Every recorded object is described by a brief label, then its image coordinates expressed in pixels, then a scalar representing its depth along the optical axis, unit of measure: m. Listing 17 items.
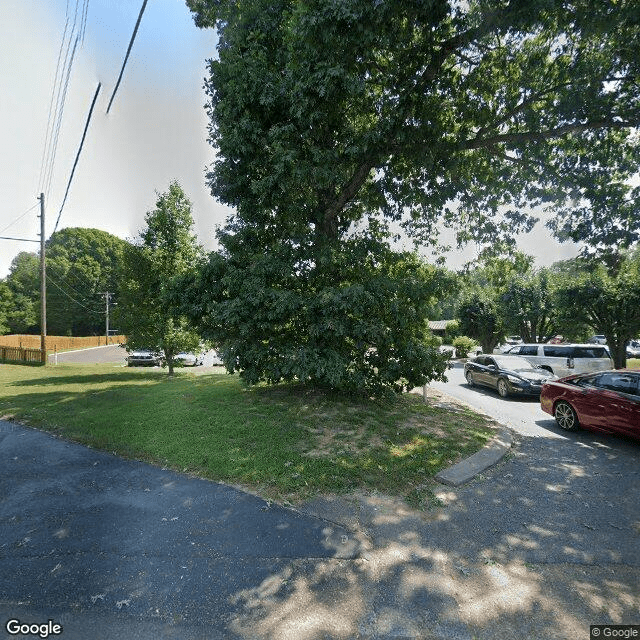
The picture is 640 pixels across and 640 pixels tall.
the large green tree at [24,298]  51.19
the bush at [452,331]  32.96
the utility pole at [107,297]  48.01
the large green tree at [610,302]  17.33
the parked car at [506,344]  32.59
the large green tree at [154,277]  14.29
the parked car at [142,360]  23.50
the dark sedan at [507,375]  11.05
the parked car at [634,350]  27.17
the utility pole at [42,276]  21.34
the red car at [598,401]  6.27
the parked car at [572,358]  14.81
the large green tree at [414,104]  5.97
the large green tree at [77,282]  53.06
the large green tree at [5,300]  47.72
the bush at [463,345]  28.77
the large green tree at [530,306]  26.77
